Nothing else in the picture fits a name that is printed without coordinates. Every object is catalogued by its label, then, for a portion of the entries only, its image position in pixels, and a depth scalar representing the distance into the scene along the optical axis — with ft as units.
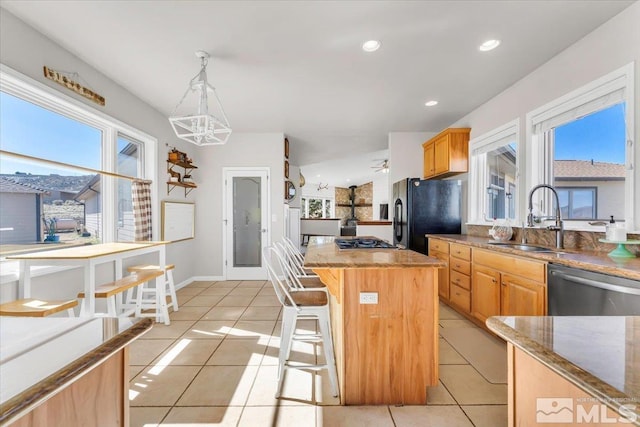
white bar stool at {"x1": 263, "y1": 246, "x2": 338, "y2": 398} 5.86
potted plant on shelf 7.88
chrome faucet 7.54
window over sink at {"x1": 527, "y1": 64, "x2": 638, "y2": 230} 6.43
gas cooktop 7.74
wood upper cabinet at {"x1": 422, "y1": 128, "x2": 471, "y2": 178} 12.74
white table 6.47
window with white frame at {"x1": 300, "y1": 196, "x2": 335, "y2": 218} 40.19
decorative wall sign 7.23
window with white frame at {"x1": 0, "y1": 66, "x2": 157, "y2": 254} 6.78
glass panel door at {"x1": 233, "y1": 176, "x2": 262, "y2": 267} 15.79
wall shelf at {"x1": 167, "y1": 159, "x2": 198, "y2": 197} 13.09
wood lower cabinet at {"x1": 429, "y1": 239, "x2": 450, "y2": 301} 10.85
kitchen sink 7.74
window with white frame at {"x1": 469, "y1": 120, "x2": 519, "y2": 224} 10.37
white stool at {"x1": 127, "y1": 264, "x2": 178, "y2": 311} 9.94
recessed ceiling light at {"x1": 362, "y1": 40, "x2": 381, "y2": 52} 7.42
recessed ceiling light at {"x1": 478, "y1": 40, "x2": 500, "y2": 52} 7.44
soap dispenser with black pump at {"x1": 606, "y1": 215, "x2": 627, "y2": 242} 5.81
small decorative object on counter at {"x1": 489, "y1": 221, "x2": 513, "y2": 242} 9.62
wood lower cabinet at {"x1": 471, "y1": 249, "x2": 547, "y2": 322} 6.50
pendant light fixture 7.46
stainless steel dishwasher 4.60
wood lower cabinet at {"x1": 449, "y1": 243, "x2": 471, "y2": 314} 9.40
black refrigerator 12.63
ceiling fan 23.62
